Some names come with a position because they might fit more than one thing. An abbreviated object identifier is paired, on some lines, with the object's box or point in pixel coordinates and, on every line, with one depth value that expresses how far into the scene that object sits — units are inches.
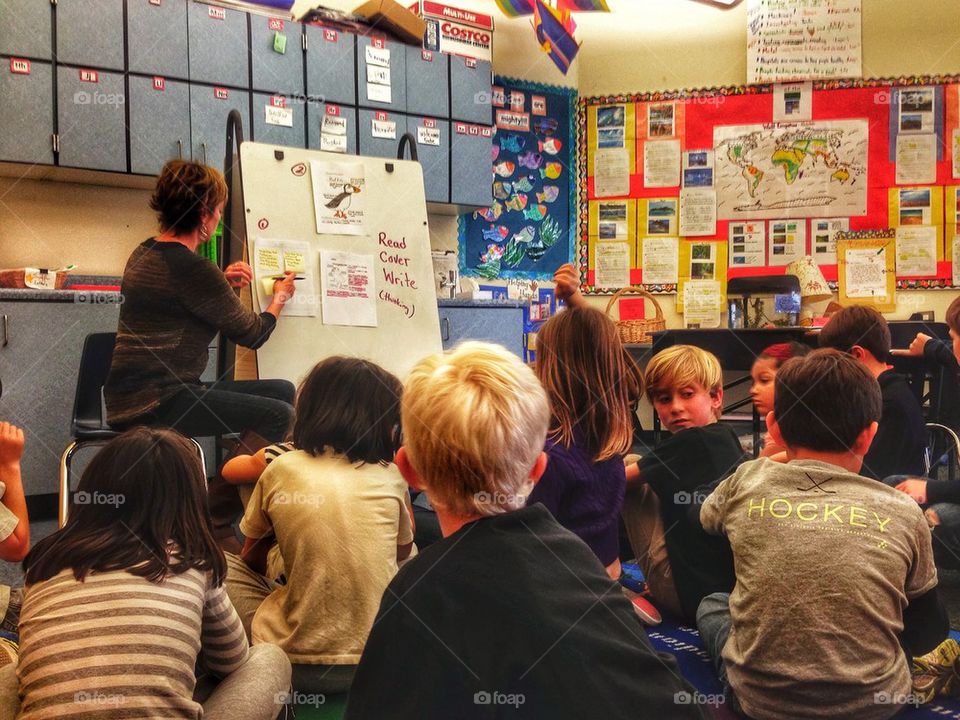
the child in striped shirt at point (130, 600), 44.4
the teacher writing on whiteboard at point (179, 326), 94.5
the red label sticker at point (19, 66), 138.9
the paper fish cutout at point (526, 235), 207.3
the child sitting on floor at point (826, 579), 54.2
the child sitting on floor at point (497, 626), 32.9
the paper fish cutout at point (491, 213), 202.7
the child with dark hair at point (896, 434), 94.4
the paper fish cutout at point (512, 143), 204.8
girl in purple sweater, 75.0
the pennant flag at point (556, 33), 194.5
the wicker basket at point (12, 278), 137.1
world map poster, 203.5
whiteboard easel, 115.3
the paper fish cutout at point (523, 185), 206.7
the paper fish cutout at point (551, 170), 210.2
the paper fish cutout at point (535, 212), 208.1
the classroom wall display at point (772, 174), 200.2
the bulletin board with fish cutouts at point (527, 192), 203.2
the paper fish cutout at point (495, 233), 203.6
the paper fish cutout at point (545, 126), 208.4
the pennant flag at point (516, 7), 193.8
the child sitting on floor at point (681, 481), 80.4
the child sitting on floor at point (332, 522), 64.8
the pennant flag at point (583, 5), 194.1
